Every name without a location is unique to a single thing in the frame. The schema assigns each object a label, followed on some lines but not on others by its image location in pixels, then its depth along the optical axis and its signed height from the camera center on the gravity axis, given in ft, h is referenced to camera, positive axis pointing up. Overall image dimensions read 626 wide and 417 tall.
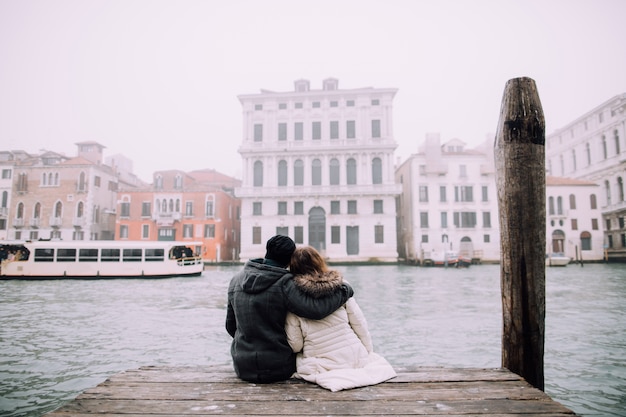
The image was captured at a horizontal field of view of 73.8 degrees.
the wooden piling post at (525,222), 10.00 +0.70
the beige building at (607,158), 105.81 +25.73
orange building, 112.68 +10.45
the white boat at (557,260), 92.37 -1.95
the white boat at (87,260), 67.62 -0.81
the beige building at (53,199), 112.78 +15.15
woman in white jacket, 8.71 -1.84
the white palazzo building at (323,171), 112.98 +22.73
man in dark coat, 8.61 -1.15
